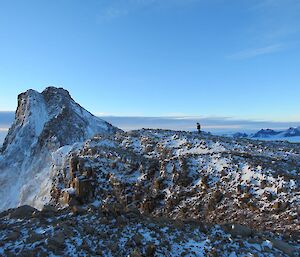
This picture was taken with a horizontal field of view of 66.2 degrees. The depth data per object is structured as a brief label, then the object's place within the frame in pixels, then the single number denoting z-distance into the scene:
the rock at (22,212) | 10.35
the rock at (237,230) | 9.67
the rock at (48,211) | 10.16
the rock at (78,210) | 10.27
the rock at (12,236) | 8.53
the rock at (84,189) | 21.31
